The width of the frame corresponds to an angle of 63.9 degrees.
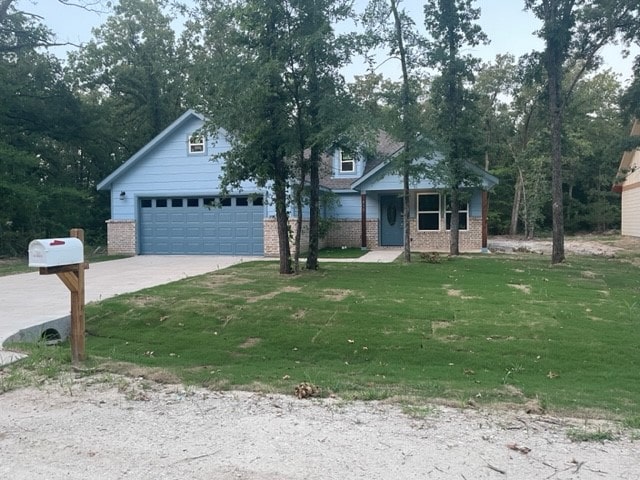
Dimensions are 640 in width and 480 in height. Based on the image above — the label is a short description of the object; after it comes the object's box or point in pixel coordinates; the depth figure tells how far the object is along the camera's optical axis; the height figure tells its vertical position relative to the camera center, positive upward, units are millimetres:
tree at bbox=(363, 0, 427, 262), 14126 +3300
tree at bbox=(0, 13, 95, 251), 19672 +3902
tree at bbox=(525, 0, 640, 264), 14383 +5224
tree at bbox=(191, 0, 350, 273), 10539 +2791
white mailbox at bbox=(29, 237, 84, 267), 5117 -329
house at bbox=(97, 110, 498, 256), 18625 +323
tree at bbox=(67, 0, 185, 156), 28391 +8153
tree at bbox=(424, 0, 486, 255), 16078 +4393
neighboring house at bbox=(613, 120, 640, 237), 26344 +1153
